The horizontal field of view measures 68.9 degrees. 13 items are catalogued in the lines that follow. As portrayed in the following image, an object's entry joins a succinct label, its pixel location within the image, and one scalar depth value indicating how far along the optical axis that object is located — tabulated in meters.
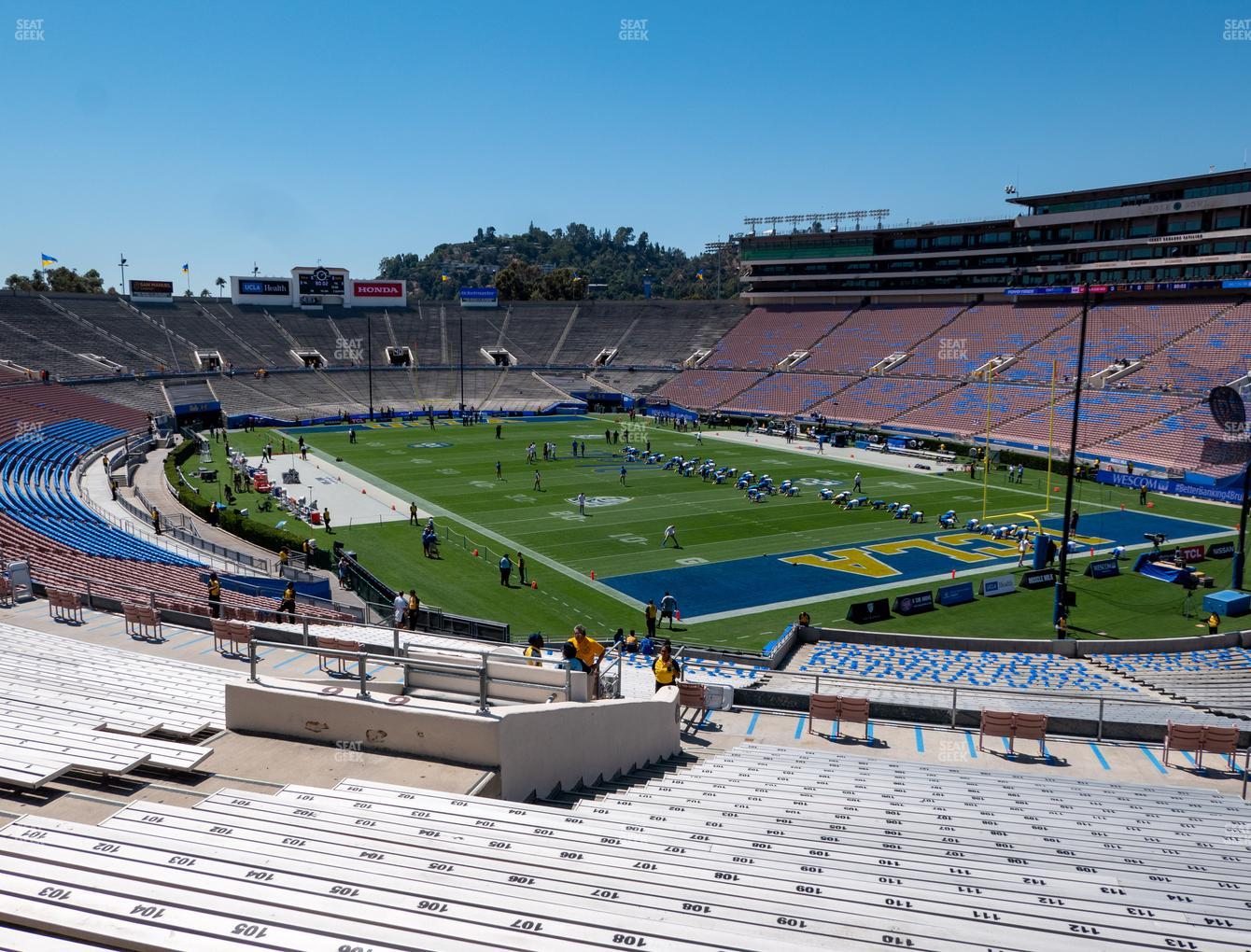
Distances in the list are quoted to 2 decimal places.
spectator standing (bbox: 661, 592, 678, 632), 25.36
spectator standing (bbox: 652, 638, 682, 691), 13.45
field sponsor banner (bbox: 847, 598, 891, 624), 25.83
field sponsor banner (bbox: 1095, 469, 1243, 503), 42.47
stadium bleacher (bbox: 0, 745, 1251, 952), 5.17
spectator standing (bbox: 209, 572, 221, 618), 18.78
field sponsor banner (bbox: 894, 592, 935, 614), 26.78
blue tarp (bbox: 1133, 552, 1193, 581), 29.19
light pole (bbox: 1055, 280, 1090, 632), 23.30
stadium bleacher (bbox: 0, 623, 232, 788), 8.34
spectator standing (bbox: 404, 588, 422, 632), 20.49
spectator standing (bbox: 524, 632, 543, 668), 11.07
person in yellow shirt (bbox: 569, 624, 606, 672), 12.37
